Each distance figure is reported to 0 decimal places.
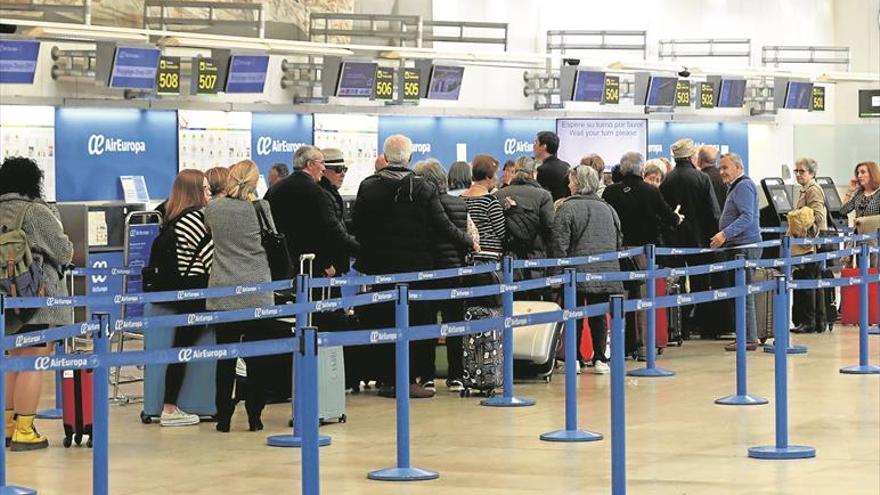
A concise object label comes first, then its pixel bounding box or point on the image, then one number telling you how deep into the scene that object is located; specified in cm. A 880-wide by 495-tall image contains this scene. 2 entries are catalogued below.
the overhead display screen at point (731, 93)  2702
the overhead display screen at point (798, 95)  2833
